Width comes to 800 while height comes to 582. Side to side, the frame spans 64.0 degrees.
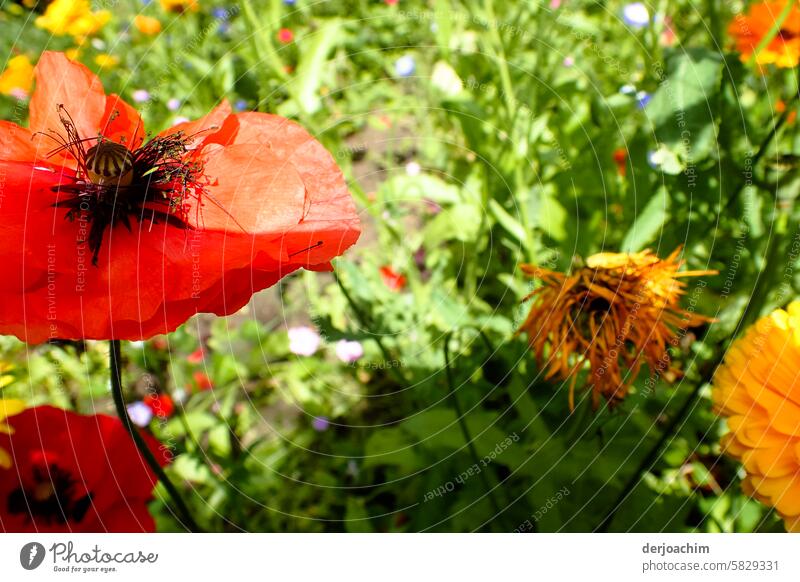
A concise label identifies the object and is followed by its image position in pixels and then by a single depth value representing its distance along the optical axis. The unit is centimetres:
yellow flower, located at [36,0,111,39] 72
